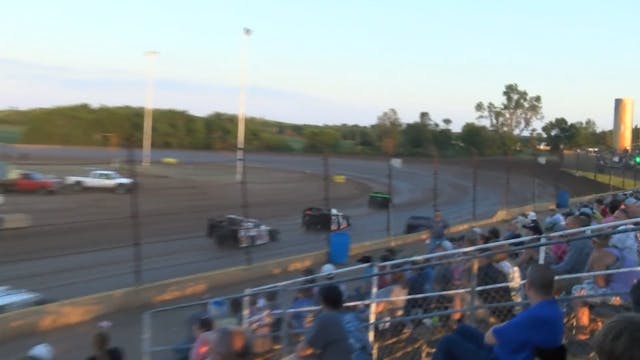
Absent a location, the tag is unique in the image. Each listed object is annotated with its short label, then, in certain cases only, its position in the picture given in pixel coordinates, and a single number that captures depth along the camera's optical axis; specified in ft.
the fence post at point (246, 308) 23.68
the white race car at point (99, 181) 97.55
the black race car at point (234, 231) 61.16
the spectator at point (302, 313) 23.59
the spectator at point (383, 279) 23.99
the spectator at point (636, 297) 10.76
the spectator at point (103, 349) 20.77
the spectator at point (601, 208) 47.00
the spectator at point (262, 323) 21.80
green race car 103.99
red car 92.73
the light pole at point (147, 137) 153.89
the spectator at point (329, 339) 16.05
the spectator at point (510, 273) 21.48
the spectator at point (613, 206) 41.53
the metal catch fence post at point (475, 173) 84.44
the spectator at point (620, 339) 6.57
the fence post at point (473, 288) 19.15
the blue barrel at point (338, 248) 55.67
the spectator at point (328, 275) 26.83
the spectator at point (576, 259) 22.41
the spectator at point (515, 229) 33.00
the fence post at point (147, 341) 26.40
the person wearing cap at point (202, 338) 19.13
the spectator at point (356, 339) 18.30
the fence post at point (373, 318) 21.02
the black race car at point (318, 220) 76.38
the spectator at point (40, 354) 20.19
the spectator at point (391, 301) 22.50
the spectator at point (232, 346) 11.03
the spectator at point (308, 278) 24.65
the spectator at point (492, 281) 21.75
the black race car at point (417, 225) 73.77
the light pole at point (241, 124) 127.91
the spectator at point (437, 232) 39.32
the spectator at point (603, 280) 18.98
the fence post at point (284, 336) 21.85
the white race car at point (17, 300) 36.01
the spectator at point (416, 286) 23.81
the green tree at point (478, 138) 270.26
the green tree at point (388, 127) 282.77
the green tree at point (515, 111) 374.84
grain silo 178.09
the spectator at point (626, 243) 21.35
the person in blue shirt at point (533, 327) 12.75
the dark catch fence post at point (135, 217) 41.42
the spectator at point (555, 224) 36.60
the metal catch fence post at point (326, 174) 56.75
